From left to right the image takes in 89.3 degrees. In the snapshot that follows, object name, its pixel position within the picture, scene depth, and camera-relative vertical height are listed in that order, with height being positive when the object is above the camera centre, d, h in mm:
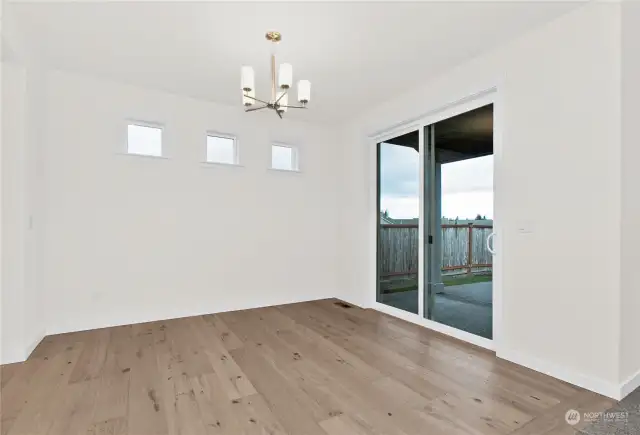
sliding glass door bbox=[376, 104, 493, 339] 3336 -54
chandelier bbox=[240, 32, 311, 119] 2496 +1064
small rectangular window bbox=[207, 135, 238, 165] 4523 +956
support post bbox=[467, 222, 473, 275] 3458 -377
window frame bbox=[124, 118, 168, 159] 3904 +1091
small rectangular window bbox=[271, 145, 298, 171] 5055 +947
